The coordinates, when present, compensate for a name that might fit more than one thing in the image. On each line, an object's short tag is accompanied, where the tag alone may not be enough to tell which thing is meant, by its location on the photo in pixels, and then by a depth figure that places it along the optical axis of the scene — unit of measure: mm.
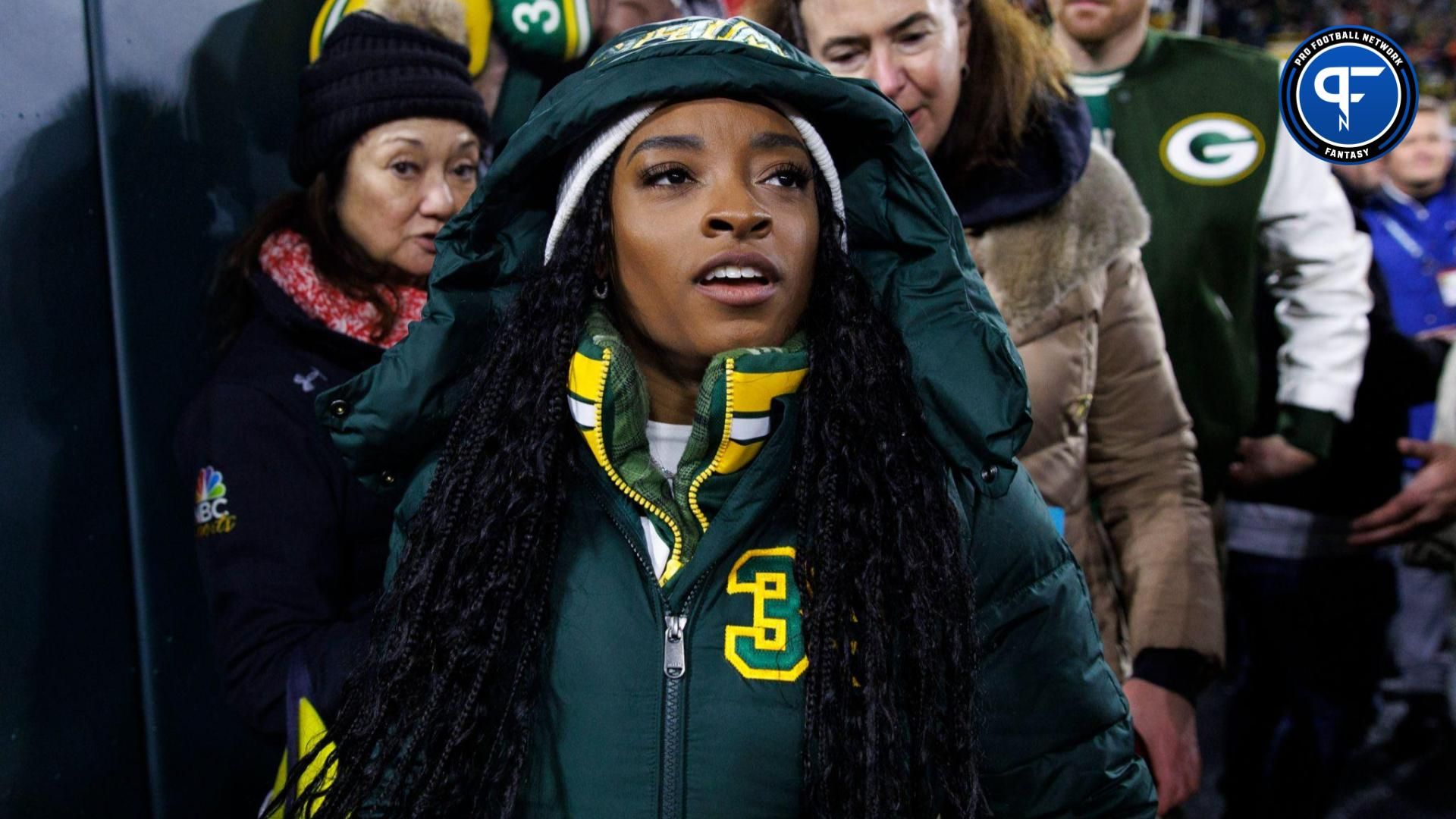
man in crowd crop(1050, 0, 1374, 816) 2564
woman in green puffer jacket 1274
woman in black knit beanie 1799
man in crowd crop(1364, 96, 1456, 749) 2955
